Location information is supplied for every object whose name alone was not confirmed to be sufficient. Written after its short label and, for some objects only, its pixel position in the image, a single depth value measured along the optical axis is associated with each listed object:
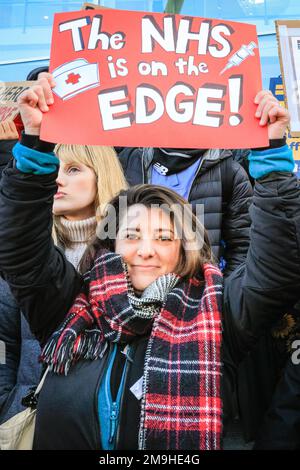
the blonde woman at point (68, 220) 1.66
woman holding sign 1.23
